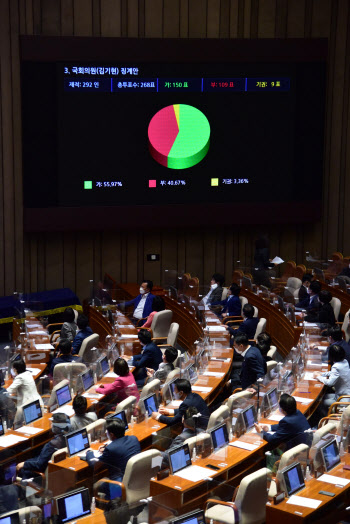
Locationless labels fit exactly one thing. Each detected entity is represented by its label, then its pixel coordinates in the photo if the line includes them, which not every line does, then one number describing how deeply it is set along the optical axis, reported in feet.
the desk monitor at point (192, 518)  35.02
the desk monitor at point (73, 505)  38.91
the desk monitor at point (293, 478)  42.22
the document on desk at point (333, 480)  43.58
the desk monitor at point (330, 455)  45.19
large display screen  89.10
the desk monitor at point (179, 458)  44.86
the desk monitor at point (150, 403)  53.69
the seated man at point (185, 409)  51.45
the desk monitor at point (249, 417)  51.19
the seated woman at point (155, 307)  77.05
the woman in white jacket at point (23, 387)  56.34
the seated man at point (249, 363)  60.29
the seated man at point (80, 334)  70.52
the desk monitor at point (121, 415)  51.96
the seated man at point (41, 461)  47.62
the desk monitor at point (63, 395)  56.95
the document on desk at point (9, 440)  50.50
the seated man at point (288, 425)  48.42
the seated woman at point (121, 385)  57.31
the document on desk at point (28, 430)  52.38
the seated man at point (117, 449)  45.73
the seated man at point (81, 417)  49.90
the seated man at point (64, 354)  63.21
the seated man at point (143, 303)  81.05
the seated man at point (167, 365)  60.13
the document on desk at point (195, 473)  44.32
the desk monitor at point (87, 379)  60.34
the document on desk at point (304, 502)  41.08
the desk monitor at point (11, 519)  35.55
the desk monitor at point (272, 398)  54.53
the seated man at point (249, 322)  73.05
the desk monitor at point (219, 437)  48.14
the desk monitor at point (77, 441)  48.03
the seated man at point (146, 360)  64.55
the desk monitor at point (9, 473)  40.93
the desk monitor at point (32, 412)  53.78
